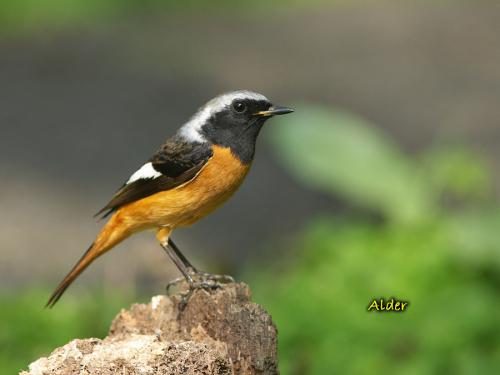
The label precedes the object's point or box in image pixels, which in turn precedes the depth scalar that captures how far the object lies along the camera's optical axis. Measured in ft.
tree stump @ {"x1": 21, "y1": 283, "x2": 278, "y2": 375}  23.38
